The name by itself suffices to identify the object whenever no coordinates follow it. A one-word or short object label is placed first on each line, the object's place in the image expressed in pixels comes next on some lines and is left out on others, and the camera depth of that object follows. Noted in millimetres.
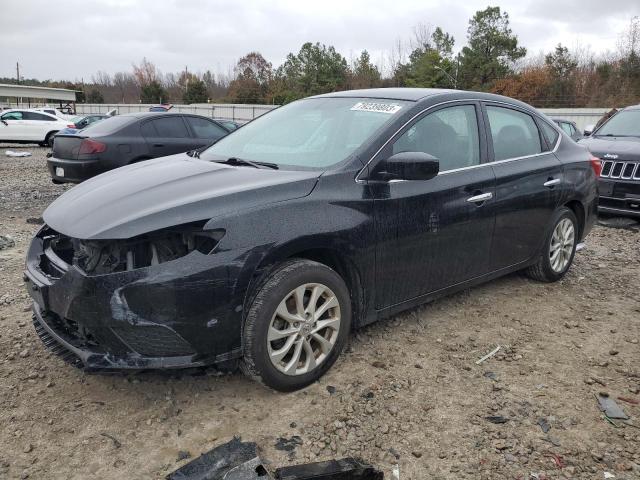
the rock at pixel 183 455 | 2490
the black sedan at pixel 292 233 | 2584
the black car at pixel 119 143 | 8273
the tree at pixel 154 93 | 58094
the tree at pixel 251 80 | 52500
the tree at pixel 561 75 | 36438
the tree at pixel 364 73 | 46812
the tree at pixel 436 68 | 39844
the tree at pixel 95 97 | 68219
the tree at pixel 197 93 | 55656
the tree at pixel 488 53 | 40094
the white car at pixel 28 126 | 19203
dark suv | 7148
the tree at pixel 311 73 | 47500
